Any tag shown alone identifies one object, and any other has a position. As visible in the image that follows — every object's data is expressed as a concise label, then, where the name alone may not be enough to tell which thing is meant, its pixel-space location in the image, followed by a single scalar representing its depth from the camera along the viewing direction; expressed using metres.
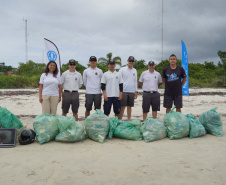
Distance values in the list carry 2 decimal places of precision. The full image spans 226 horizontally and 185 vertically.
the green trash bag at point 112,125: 4.02
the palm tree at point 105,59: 22.67
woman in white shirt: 4.32
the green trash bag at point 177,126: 3.99
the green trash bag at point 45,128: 3.72
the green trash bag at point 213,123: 4.21
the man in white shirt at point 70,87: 4.61
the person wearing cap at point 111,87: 4.56
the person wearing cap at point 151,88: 4.91
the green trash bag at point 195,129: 4.07
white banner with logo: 6.36
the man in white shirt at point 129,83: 4.90
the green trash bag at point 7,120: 3.88
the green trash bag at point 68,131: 3.73
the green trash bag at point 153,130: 3.92
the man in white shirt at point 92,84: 4.62
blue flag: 7.27
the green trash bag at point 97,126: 3.89
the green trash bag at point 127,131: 3.98
